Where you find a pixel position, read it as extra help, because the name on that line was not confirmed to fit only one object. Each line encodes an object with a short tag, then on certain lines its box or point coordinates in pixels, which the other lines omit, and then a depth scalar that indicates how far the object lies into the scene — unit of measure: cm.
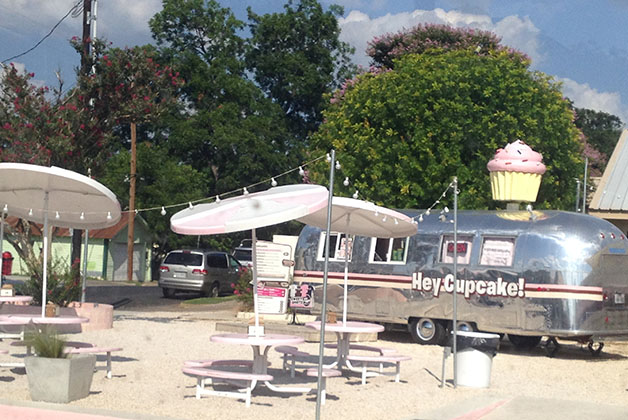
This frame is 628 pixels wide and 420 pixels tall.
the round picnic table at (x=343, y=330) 1328
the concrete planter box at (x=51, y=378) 1048
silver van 3366
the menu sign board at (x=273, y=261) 2449
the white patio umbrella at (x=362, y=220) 1326
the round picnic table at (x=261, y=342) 1126
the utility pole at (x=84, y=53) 2222
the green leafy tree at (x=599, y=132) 5581
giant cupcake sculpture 2103
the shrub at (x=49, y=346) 1055
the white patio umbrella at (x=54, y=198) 1280
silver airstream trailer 1778
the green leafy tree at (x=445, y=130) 3008
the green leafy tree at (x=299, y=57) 5119
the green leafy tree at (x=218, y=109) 4747
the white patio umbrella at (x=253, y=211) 1070
